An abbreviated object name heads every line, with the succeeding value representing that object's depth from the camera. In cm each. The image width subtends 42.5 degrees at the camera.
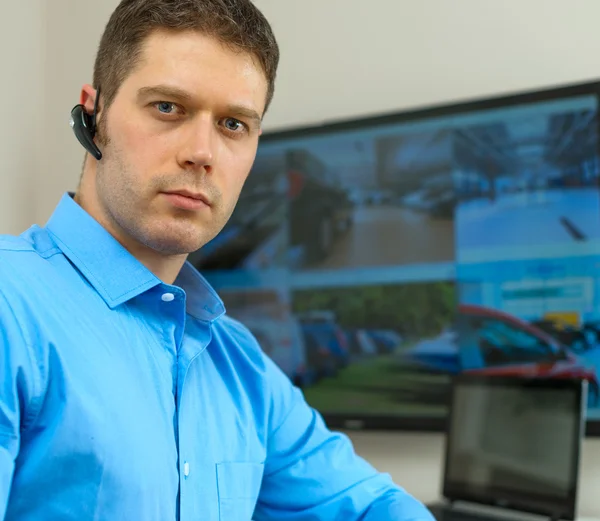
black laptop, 169
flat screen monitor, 186
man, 85
